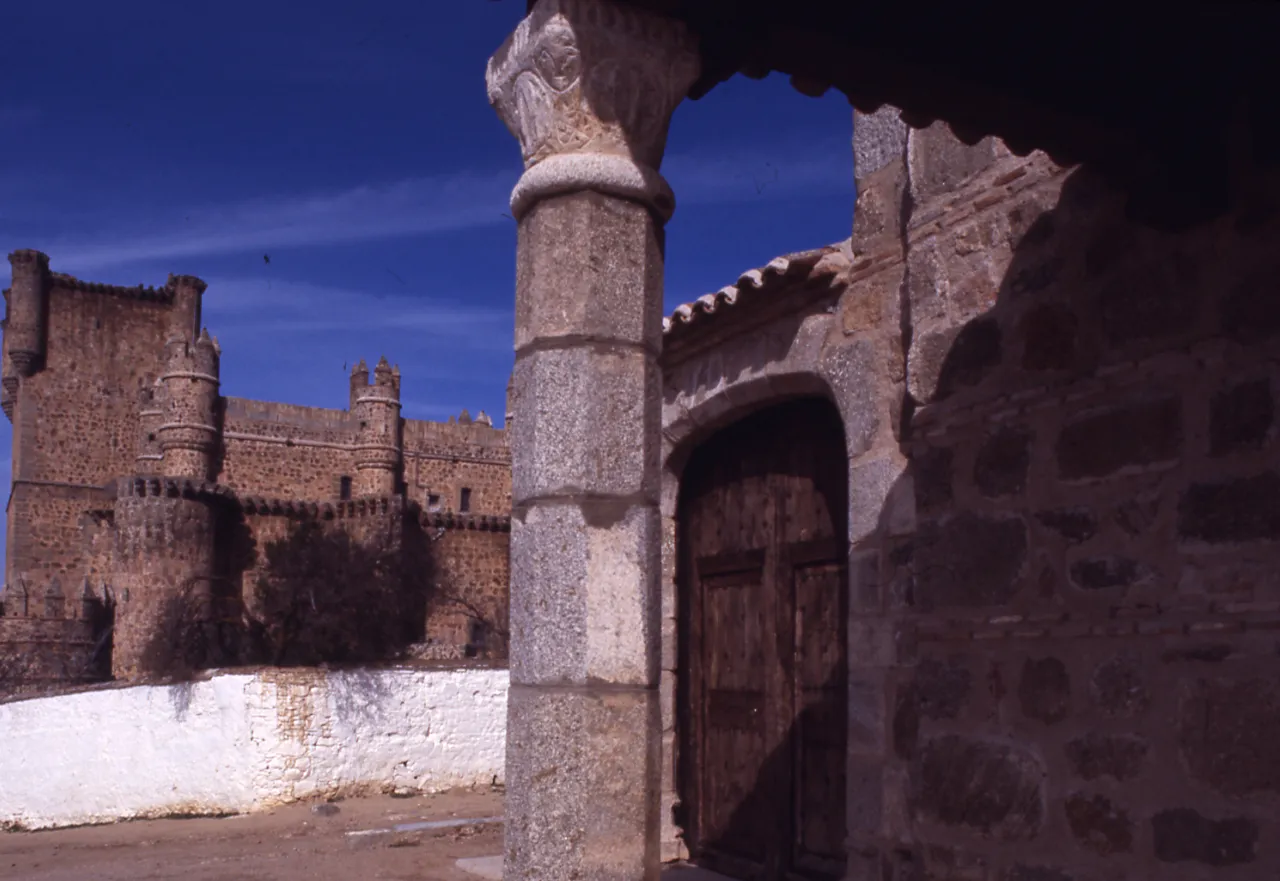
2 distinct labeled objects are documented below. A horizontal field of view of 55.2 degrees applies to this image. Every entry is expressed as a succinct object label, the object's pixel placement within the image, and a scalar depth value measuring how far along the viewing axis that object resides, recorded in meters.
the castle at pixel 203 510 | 27.17
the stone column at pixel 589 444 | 2.74
